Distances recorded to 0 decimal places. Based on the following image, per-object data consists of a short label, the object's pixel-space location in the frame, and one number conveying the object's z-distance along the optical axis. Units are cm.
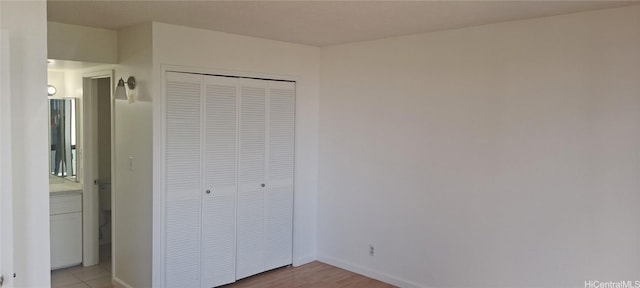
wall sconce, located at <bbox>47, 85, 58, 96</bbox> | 521
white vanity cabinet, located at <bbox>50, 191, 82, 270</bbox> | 472
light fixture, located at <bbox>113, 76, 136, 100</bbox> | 392
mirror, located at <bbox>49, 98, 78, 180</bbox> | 521
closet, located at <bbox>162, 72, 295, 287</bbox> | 394
